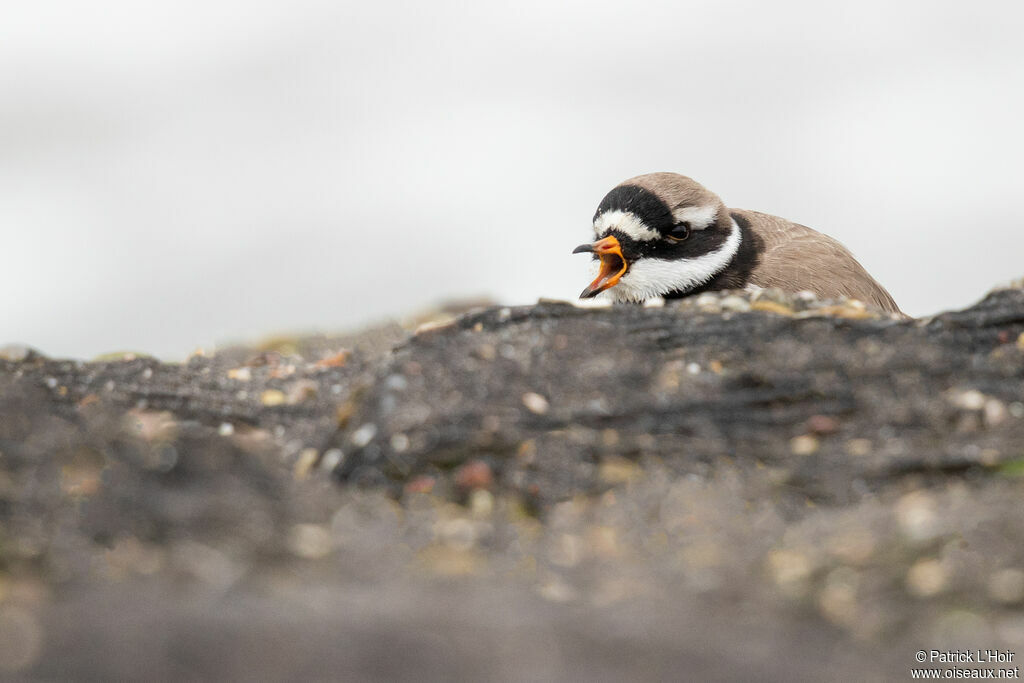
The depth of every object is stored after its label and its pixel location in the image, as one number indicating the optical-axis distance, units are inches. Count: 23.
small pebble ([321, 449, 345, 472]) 267.6
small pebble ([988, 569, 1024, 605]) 194.7
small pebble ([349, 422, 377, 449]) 265.3
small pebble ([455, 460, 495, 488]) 255.8
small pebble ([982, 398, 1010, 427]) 277.0
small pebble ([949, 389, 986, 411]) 281.1
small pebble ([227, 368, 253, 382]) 353.7
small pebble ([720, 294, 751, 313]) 328.8
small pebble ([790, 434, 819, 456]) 269.3
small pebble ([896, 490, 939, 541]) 212.5
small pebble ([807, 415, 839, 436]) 275.3
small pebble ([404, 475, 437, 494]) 253.6
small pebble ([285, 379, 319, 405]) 328.5
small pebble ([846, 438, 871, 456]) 267.3
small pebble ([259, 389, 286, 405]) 327.2
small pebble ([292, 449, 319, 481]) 271.0
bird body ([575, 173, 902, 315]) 409.1
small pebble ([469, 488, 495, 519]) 245.8
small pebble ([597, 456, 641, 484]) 257.4
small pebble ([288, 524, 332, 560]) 198.5
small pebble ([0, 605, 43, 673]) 159.6
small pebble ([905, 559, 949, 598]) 195.9
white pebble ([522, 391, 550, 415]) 274.1
